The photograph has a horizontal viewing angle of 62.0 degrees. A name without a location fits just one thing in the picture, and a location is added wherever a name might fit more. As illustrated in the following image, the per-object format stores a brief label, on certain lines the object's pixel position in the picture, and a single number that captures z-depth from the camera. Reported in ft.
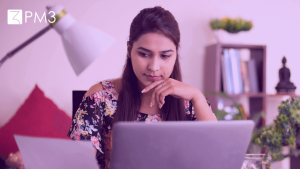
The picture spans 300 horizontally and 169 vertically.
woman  3.16
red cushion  5.06
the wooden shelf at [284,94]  7.11
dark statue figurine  7.06
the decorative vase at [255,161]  2.35
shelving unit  6.92
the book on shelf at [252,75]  7.07
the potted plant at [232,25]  6.95
